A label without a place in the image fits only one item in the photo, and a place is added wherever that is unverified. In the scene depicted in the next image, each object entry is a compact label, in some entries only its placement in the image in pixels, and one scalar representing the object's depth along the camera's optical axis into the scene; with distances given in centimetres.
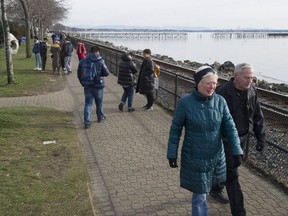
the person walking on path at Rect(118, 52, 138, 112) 936
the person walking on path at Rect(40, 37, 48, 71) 1777
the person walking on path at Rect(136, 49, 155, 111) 923
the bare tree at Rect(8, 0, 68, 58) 2491
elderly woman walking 349
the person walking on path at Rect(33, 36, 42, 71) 1741
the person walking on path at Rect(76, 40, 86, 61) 1777
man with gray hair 395
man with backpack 786
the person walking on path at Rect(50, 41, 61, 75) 1698
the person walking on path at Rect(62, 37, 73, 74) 1752
